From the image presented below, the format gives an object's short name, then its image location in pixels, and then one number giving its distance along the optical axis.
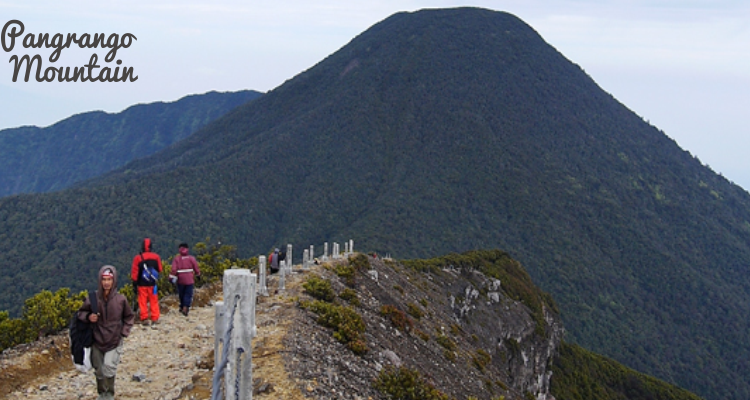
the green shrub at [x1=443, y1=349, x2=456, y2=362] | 18.00
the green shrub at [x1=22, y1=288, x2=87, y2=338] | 12.49
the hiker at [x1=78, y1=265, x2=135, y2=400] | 7.79
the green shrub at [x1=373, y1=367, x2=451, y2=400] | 10.74
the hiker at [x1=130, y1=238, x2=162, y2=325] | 12.45
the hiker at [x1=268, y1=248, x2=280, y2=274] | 18.18
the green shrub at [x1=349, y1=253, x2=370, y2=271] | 21.66
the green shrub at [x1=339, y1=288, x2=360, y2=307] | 16.59
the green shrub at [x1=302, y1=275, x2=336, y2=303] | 15.60
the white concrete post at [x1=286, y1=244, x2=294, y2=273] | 17.53
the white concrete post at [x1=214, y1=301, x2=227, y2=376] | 5.46
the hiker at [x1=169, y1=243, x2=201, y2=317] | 13.69
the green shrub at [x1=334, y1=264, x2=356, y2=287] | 18.85
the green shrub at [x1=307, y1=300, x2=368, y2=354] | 12.26
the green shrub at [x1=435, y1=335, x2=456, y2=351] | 19.42
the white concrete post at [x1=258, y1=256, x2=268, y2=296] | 14.62
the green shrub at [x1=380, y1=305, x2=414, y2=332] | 16.79
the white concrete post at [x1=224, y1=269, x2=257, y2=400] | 5.51
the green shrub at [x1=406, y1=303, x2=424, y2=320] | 20.92
